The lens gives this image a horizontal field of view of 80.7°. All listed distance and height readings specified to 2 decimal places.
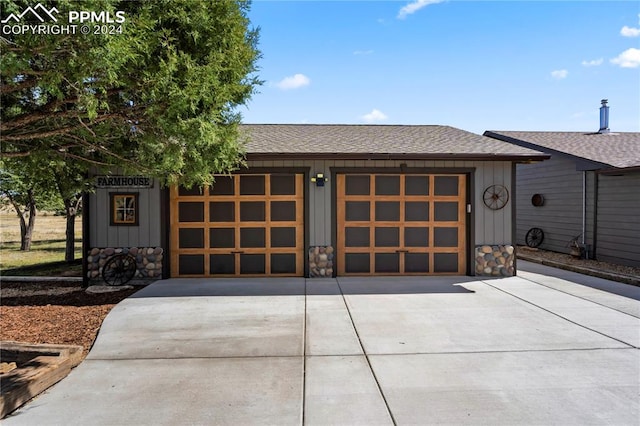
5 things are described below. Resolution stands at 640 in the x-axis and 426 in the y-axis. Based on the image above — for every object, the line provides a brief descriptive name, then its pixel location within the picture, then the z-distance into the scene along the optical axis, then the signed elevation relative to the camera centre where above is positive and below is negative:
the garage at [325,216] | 7.80 -0.13
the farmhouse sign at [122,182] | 7.73 +0.57
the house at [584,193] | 9.32 +0.52
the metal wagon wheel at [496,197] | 8.13 +0.29
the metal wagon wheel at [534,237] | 12.52 -0.90
